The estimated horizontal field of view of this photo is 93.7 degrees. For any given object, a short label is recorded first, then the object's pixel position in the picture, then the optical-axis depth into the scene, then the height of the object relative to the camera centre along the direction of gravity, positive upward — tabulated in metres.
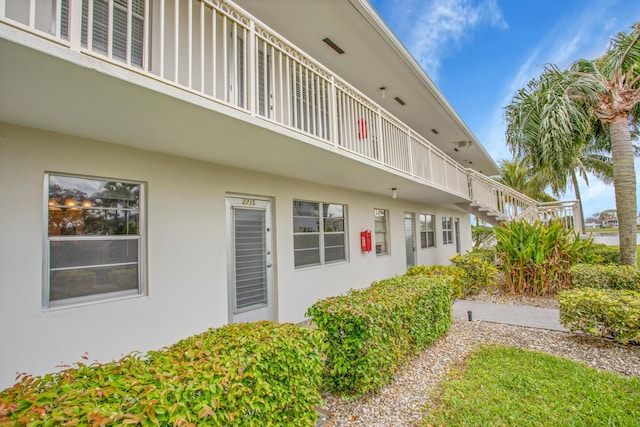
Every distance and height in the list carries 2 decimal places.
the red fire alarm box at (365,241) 8.58 -0.33
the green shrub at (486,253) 10.73 -1.03
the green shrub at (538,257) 7.66 -0.88
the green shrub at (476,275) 8.18 -1.36
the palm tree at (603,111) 7.43 +2.92
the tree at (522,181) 23.82 +3.71
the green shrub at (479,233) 24.11 -0.62
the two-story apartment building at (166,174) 2.82 +0.96
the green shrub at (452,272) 7.08 -1.13
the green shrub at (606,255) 8.35 -1.02
